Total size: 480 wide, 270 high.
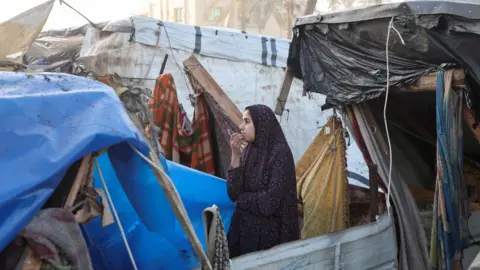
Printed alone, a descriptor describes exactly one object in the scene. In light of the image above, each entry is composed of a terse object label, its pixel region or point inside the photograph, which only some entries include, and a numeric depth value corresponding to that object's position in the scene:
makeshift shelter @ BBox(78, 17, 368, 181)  7.95
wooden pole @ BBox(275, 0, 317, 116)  4.72
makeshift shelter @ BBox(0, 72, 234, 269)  1.85
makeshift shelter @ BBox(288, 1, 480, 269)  3.32
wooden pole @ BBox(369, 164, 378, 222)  4.24
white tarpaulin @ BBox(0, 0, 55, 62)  5.90
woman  3.36
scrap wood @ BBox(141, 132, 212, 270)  2.21
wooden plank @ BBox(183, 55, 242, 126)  4.65
